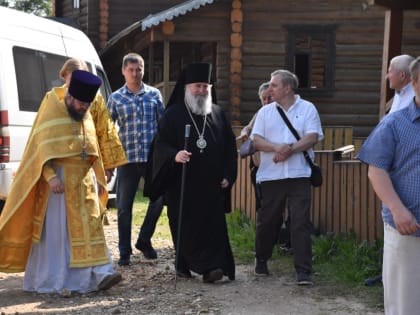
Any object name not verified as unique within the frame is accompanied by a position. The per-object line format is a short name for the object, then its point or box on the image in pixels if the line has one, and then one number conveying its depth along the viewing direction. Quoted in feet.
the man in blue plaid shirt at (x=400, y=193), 19.10
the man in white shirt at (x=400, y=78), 30.71
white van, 45.60
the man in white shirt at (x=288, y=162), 33.70
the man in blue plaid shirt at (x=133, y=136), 38.17
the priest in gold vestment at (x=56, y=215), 31.40
